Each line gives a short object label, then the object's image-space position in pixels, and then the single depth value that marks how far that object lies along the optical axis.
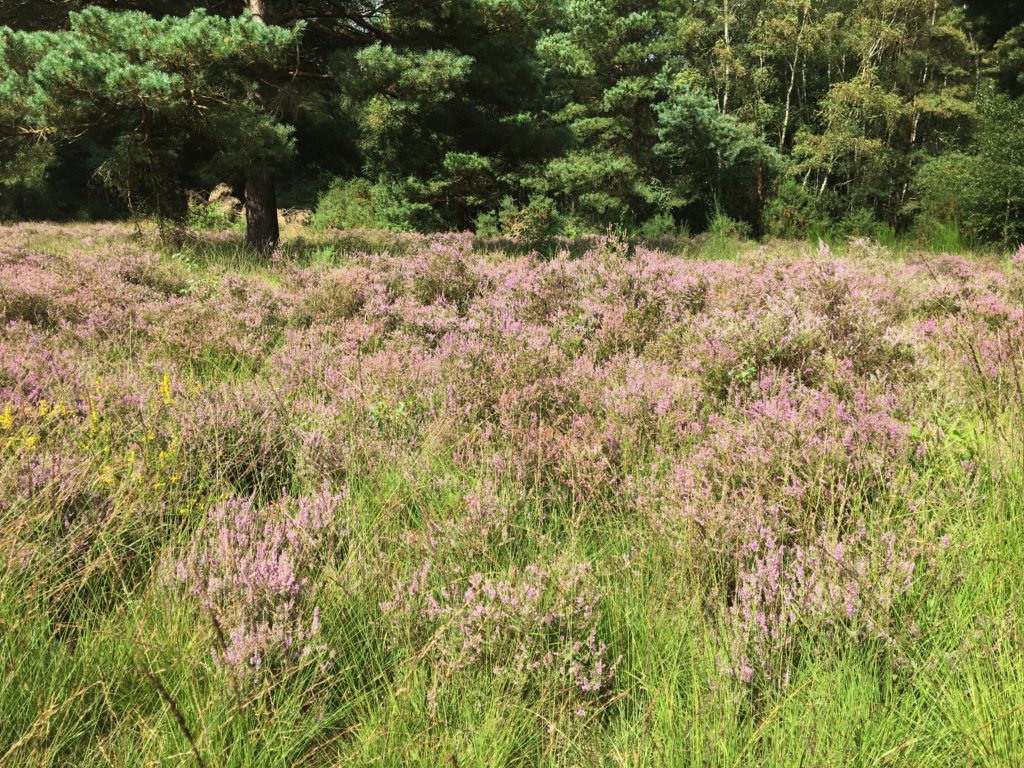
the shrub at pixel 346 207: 23.80
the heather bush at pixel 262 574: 1.59
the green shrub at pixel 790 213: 24.02
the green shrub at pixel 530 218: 22.84
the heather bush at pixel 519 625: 1.64
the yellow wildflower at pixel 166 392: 2.89
